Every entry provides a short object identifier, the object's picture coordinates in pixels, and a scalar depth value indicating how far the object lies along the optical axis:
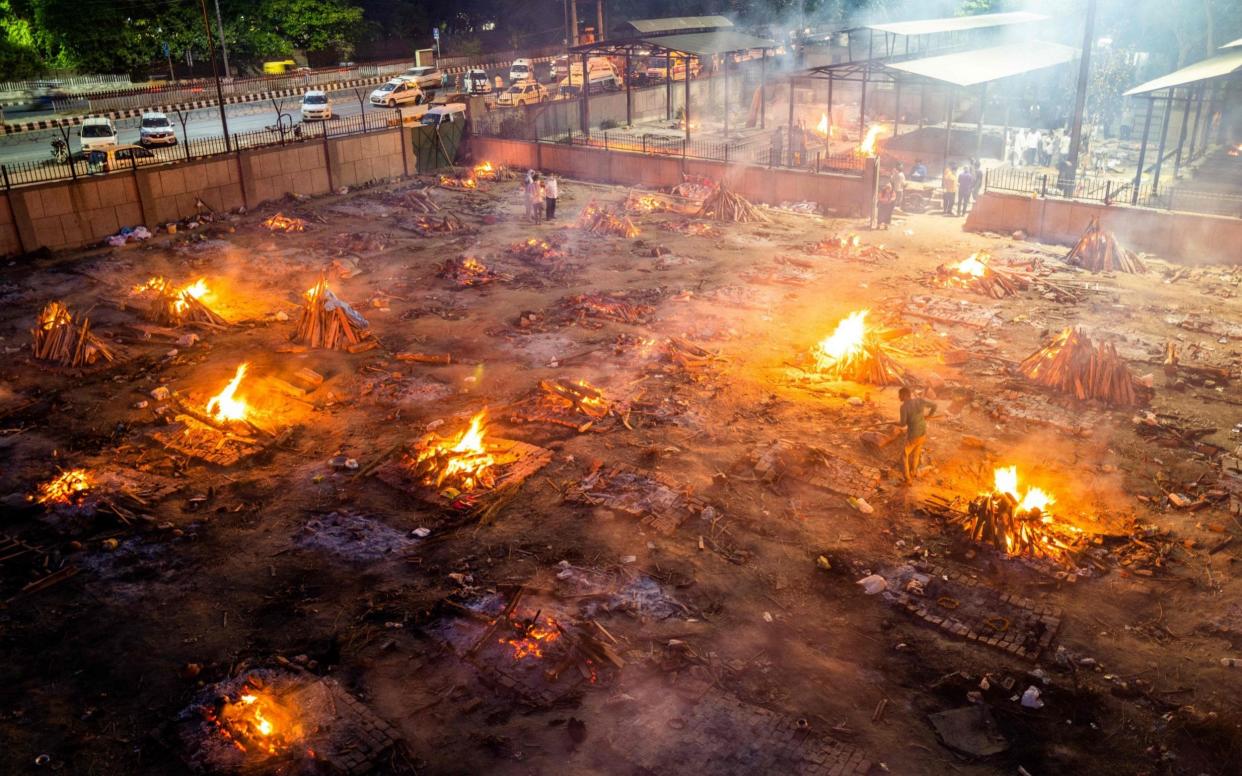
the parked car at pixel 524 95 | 44.44
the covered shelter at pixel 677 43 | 35.94
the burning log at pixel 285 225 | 25.58
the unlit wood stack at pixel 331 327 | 17.20
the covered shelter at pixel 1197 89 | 24.72
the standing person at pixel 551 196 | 26.66
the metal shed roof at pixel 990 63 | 31.03
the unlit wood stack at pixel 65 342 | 16.41
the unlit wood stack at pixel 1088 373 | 14.24
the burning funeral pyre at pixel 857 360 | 15.21
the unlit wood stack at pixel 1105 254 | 21.14
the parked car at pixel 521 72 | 54.13
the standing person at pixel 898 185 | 26.92
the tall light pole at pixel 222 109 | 27.37
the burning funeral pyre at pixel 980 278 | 19.62
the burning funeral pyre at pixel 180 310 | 18.45
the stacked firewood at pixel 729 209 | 26.38
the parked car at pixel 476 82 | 49.57
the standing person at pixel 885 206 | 25.07
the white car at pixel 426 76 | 51.02
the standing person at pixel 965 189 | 26.27
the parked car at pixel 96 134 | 31.81
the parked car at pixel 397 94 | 44.41
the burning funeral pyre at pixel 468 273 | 20.98
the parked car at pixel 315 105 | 40.88
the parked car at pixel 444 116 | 34.97
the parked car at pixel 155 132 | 32.41
